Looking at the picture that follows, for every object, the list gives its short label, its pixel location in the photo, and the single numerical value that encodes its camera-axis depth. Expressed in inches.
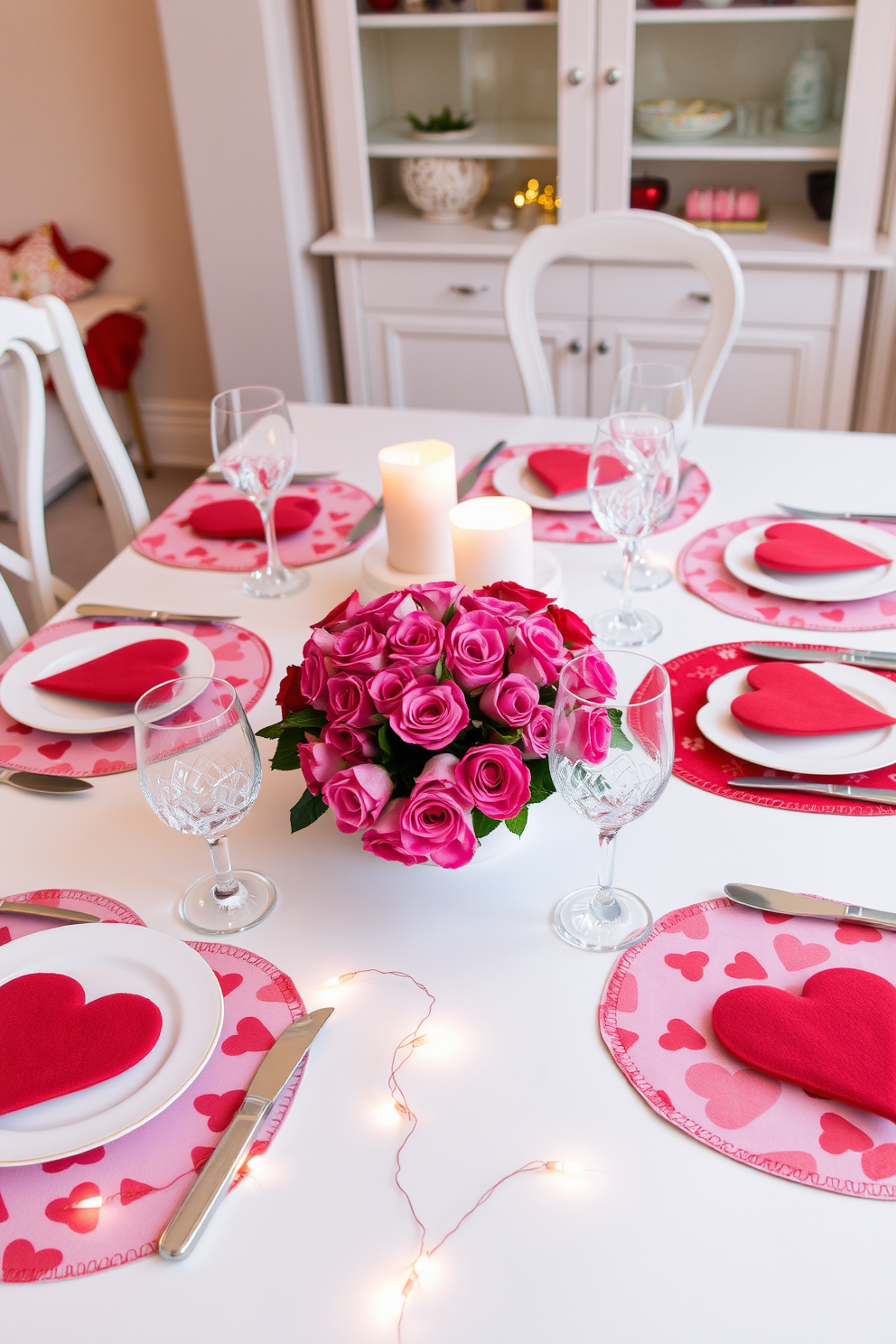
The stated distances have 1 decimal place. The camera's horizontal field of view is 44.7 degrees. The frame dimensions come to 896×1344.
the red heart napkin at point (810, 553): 45.3
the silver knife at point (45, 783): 36.2
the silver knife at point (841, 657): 39.4
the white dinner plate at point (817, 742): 34.9
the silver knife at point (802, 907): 29.3
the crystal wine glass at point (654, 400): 47.1
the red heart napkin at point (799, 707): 35.7
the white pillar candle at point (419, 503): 41.1
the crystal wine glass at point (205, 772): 28.5
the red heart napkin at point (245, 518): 52.4
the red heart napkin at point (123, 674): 39.6
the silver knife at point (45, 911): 30.8
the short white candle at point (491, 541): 37.0
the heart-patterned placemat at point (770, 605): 43.3
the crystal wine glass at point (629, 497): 41.8
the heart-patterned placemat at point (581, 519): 50.9
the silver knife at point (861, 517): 50.1
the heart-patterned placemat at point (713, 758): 34.0
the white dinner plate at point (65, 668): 39.1
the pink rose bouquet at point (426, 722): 28.1
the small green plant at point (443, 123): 103.3
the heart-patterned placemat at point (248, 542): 50.9
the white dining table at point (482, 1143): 21.7
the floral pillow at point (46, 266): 121.1
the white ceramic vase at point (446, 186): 104.6
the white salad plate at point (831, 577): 44.5
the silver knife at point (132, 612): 45.5
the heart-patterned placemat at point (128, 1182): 22.8
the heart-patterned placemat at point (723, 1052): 23.8
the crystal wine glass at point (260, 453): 46.4
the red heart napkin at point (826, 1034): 24.4
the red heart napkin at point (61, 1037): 25.3
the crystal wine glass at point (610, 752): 26.3
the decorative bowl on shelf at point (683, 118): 97.2
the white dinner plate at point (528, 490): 52.7
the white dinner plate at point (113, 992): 24.4
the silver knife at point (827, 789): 33.7
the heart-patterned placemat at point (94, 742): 37.7
